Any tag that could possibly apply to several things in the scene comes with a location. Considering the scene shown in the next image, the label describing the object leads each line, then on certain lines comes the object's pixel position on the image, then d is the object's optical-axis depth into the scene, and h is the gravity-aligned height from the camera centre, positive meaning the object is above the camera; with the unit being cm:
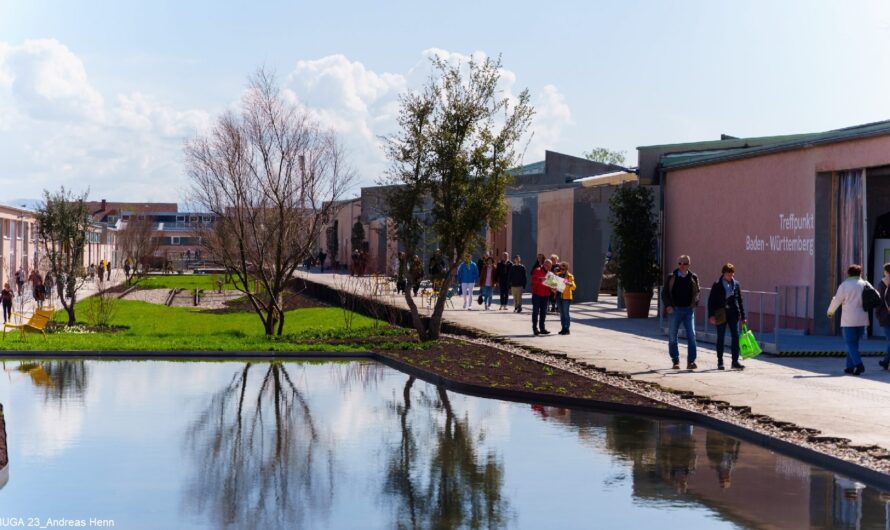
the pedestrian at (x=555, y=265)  2760 +34
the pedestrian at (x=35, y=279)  4388 -19
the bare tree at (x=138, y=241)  9469 +263
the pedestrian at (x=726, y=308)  1959 -39
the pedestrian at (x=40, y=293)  4203 -65
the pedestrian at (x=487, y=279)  3694 +1
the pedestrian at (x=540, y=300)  2598 -41
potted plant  3331 +91
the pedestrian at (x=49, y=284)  4426 -37
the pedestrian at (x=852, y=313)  1859 -43
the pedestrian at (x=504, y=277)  3831 +8
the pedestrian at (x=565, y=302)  2591 -44
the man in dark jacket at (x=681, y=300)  1953 -28
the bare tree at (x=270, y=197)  2873 +184
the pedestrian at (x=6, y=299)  3584 -75
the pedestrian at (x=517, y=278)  3472 +5
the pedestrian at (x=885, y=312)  1912 -41
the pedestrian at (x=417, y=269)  2704 +20
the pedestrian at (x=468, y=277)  3616 +6
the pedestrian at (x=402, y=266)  2543 +26
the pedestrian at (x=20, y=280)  5331 -29
